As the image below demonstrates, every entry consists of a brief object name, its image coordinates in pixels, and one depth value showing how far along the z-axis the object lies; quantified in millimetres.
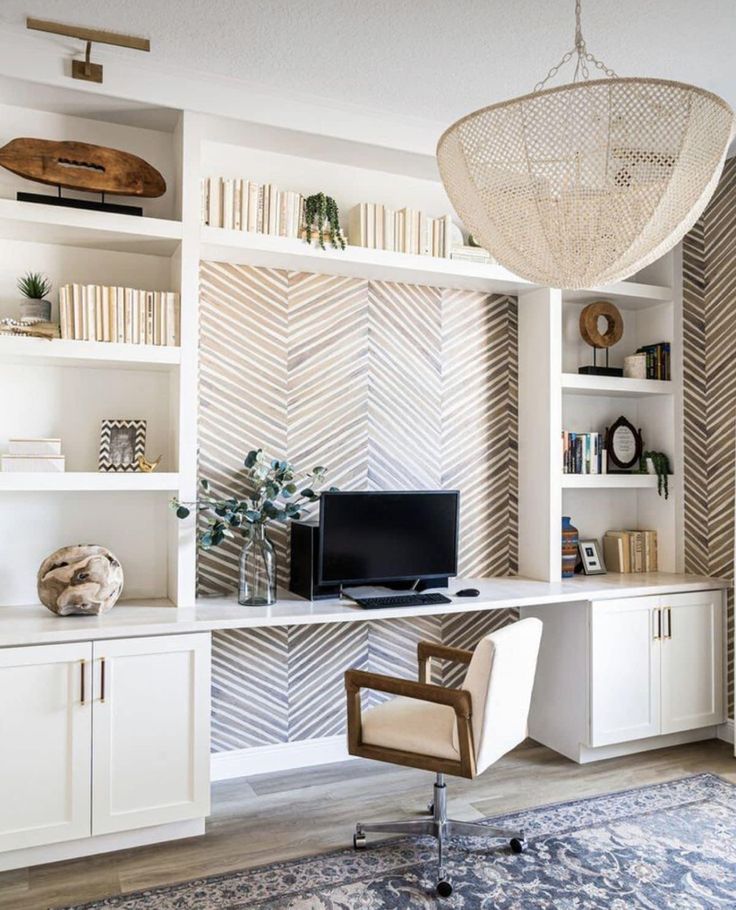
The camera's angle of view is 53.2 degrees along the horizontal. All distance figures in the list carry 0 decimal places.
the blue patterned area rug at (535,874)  2355
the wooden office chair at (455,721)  2381
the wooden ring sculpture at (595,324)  4012
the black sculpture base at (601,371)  3990
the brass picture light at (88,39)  2584
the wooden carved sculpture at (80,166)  2773
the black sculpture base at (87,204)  2830
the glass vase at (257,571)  3064
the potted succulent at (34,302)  2826
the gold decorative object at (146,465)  2975
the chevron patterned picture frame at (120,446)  3033
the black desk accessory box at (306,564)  3146
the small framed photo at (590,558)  3990
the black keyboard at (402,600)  3088
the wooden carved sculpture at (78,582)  2707
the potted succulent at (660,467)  4070
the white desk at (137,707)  2498
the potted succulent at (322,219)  3268
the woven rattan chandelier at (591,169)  1534
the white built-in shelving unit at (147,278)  2895
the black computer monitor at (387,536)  3143
